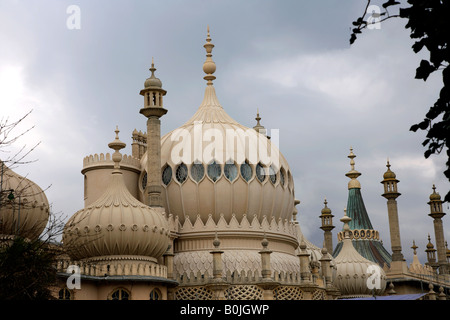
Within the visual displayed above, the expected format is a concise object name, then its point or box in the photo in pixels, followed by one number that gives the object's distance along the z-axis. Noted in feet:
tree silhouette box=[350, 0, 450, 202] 23.82
